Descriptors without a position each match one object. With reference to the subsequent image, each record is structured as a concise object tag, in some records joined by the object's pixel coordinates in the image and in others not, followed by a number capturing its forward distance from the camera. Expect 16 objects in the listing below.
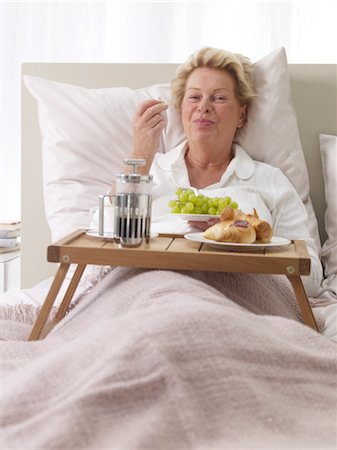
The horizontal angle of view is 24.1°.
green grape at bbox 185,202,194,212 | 1.94
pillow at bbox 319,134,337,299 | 2.33
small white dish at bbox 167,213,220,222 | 1.88
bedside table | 2.73
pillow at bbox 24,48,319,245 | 2.43
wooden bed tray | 1.61
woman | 2.29
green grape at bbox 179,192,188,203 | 1.96
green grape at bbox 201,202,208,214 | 1.95
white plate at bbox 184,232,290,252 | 1.67
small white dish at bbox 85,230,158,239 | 1.77
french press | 1.70
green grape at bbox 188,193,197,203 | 1.94
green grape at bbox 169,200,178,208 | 1.97
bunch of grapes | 1.93
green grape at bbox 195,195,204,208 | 1.95
